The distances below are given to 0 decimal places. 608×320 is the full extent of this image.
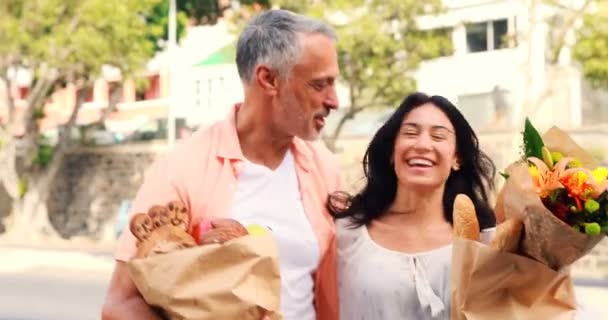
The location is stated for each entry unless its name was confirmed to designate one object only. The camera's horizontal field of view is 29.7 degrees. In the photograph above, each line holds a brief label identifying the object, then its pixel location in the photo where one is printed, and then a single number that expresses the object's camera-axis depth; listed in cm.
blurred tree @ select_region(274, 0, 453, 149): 1834
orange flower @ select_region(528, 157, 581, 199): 229
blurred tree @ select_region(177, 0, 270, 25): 2242
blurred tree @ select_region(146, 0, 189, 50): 2205
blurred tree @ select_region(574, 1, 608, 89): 1653
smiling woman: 278
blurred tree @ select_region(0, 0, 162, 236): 2055
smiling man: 262
